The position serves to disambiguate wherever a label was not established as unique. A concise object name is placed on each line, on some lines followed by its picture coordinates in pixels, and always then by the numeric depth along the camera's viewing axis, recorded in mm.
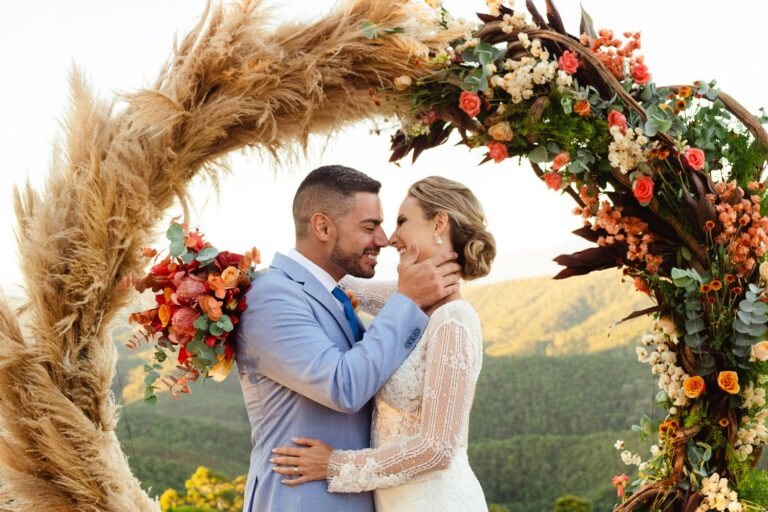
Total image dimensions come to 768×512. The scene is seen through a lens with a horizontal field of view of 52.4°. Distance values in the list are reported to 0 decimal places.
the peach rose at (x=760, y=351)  3277
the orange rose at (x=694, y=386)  3438
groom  3270
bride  3264
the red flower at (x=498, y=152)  3672
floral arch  3455
